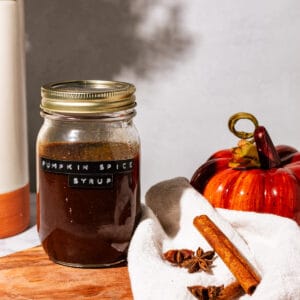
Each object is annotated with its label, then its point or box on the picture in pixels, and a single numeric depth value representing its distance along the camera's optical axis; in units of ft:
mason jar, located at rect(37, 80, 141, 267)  2.44
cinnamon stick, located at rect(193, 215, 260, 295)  2.29
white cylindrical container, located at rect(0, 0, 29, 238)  2.64
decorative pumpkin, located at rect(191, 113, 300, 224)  2.71
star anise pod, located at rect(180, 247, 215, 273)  2.41
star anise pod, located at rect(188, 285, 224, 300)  2.27
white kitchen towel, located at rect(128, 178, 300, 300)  2.24
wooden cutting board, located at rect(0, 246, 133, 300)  2.37
